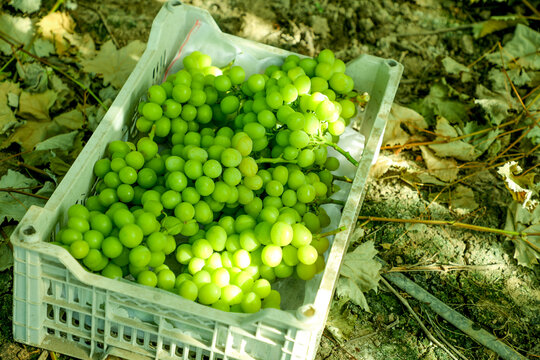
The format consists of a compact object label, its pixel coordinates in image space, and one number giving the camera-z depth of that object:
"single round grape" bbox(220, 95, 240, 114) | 0.61
